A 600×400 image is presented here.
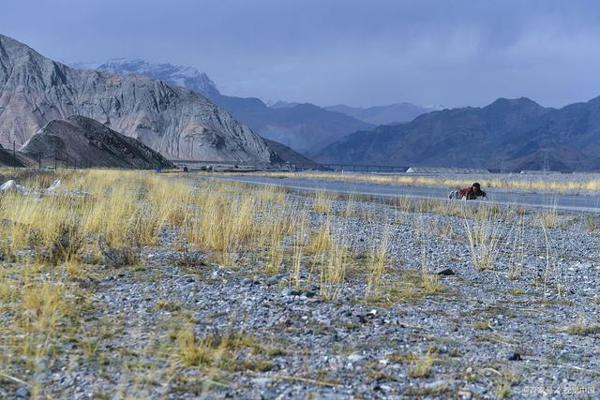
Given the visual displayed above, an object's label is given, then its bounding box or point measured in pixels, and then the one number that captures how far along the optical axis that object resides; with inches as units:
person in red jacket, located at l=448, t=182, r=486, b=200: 1113.4
